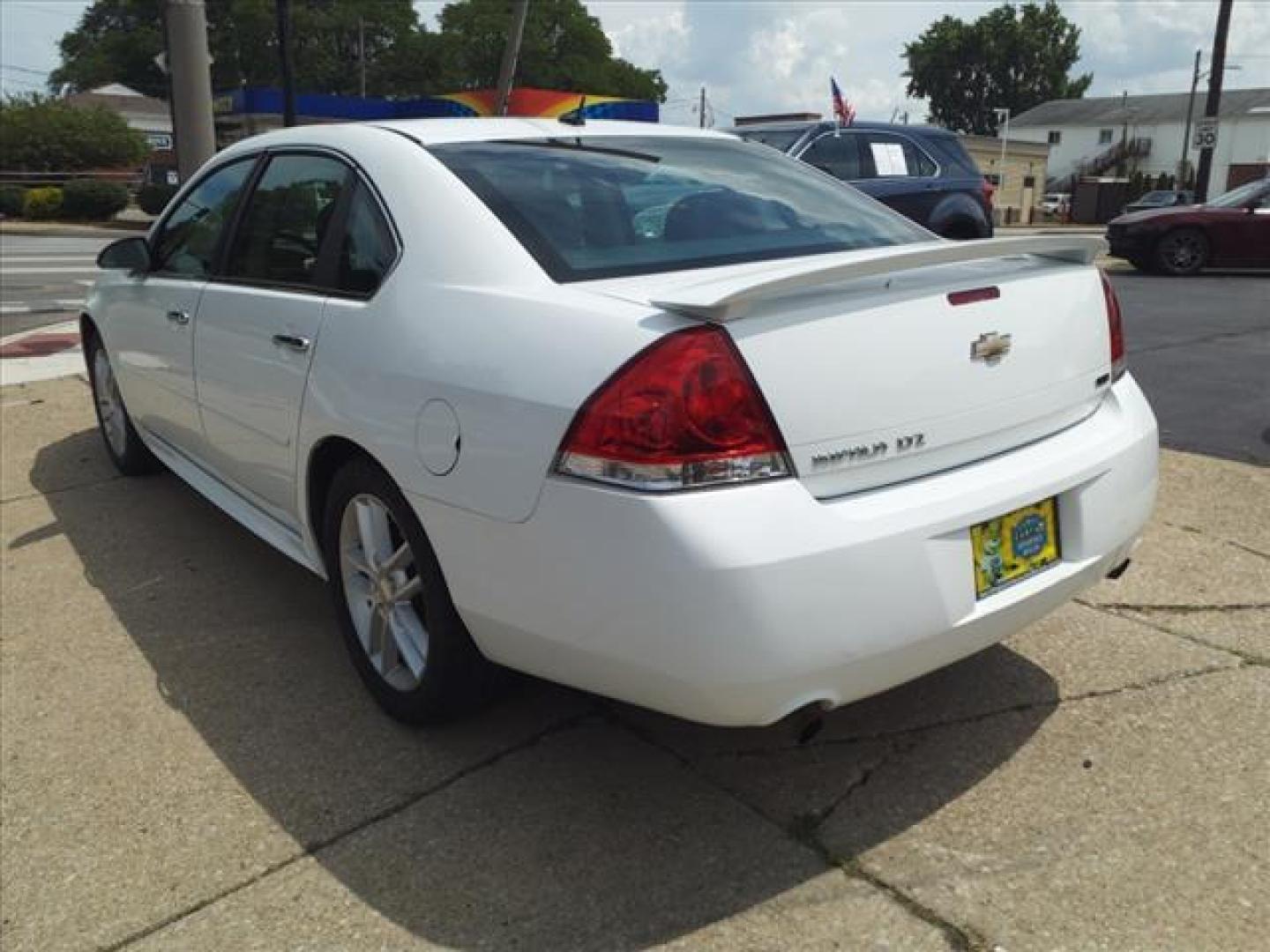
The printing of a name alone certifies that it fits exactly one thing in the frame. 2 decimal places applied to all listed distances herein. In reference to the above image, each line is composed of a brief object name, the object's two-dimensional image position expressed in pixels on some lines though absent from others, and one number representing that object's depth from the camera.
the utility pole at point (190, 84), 10.62
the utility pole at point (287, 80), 23.09
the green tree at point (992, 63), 91.25
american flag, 14.62
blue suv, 10.28
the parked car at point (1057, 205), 58.64
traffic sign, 20.10
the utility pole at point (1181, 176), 43.69
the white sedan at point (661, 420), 2.10
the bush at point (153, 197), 28.45
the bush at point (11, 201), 28.86
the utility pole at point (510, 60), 12.81
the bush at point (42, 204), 28.52
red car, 14.34
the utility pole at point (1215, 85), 20.20
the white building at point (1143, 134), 73.06
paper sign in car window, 10.48
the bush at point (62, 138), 32.78
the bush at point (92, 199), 28.69
